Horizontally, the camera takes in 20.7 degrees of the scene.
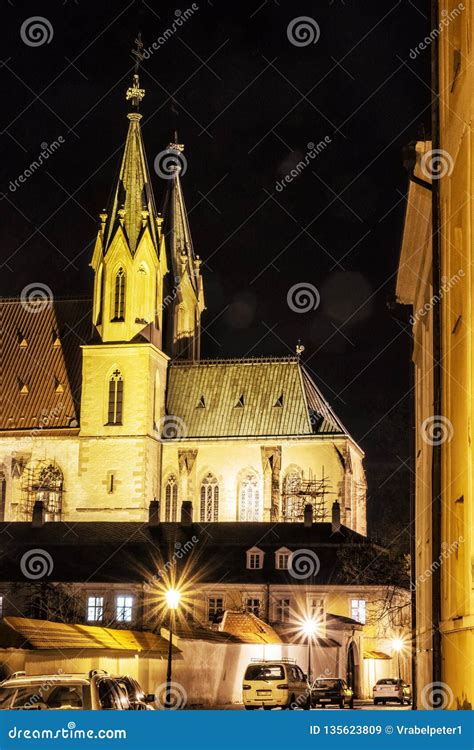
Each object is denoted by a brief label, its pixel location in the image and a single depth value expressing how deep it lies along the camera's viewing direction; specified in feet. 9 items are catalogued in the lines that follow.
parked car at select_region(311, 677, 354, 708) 135.86
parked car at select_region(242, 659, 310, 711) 108.78
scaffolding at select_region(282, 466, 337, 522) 248.52
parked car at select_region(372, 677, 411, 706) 151.94
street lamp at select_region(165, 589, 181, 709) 125.22
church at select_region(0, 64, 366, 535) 248.11
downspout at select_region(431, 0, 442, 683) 56.44
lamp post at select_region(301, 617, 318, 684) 196.15
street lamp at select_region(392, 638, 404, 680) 204.74
